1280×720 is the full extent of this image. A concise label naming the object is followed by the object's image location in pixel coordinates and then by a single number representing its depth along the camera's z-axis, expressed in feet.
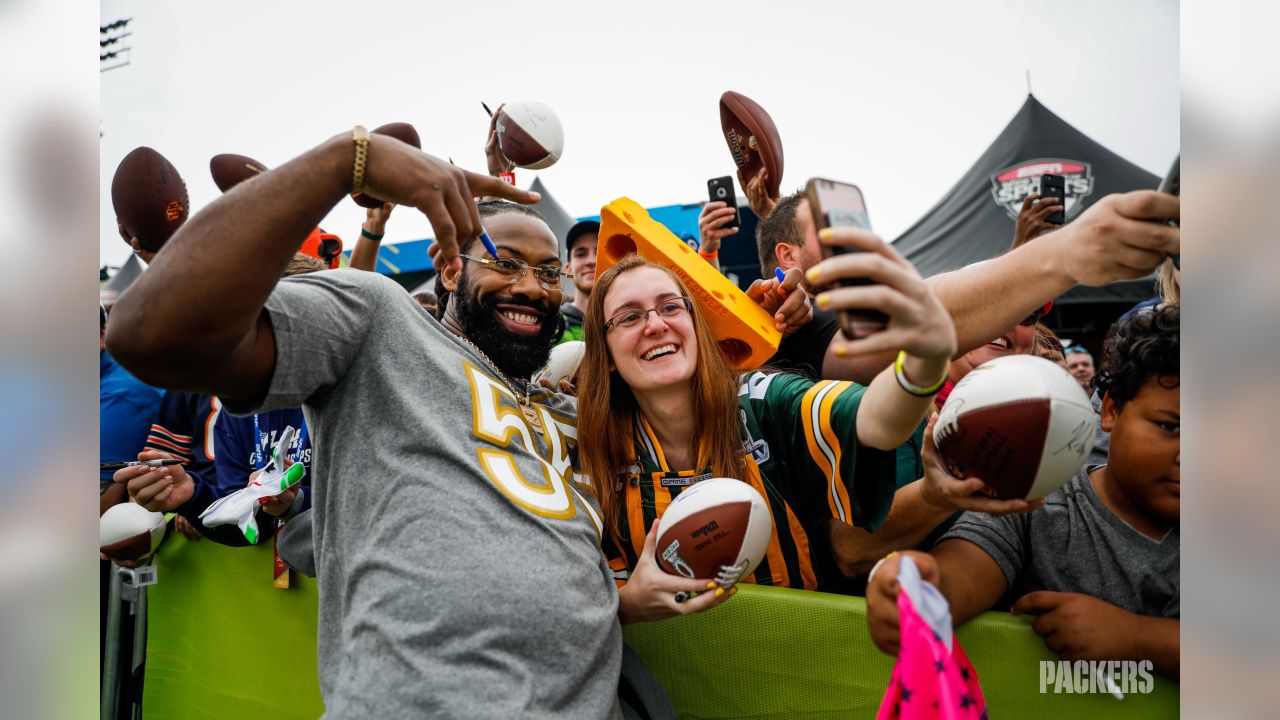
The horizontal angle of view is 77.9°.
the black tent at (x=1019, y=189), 26.55
